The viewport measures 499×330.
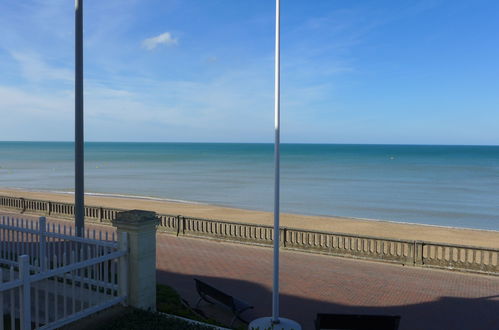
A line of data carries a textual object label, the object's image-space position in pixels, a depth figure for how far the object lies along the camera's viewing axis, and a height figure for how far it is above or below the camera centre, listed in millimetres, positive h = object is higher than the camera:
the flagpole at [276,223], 7949 -1377
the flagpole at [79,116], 9023 +660
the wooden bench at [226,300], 8508 -3007
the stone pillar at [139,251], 7035 -1674
